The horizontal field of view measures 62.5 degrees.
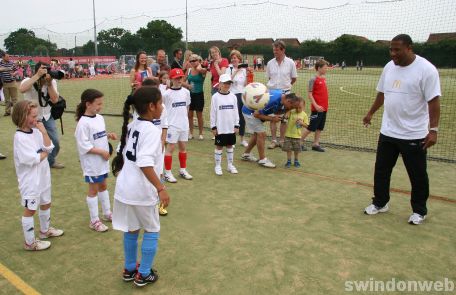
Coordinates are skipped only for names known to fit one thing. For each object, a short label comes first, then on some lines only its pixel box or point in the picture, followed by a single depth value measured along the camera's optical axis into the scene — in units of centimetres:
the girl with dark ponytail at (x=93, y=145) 407
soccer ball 627
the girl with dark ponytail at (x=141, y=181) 286
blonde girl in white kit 361
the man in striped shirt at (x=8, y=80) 1219
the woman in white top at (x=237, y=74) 795
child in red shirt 753
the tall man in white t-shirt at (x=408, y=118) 417
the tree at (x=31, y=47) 4022
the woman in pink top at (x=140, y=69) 741
